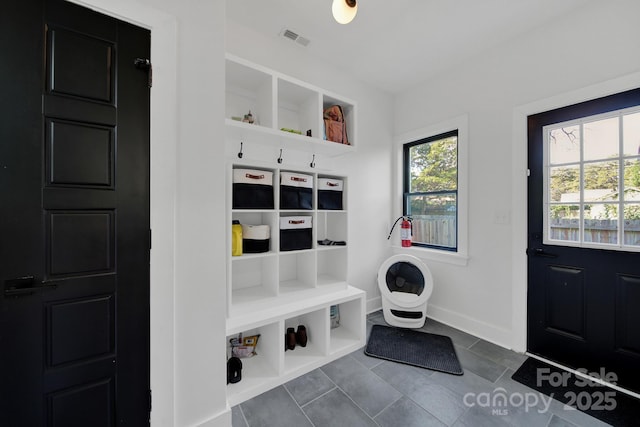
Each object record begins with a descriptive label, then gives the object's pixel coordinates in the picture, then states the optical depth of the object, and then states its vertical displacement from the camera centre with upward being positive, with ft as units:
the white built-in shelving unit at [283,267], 5.63 -1.65
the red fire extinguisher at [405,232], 9.65 -0.79
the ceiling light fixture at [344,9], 3.84 +3.32
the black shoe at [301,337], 6.80 -3.55
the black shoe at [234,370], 5.38 -3.62
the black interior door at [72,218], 3.09 -0.08
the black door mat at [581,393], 4.74 -4.01
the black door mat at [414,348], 6.34 -3.99
